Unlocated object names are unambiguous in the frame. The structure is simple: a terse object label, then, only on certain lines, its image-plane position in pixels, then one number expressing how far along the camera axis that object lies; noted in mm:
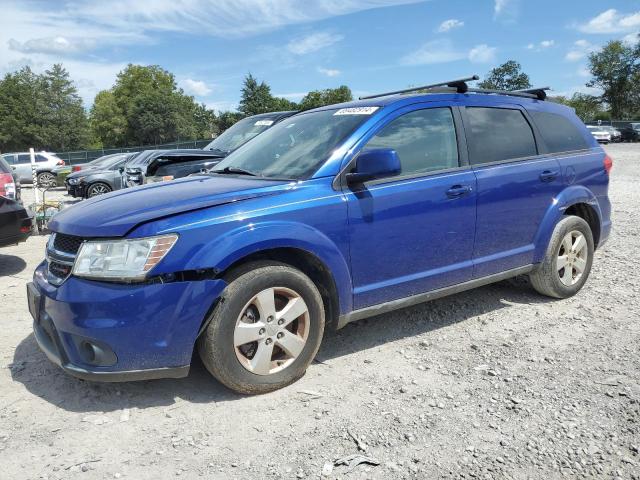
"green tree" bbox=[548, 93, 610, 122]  72812
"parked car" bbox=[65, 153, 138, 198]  15594
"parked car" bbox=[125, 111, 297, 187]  7926
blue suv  2814
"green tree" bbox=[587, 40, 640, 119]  67438
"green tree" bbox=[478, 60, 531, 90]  64250
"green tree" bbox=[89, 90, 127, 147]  80462
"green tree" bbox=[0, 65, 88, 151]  65125
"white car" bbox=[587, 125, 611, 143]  37828
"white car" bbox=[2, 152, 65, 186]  23094
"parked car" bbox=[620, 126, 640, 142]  40188
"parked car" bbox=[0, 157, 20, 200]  6840
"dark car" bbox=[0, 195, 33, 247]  6180
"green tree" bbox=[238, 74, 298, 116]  76125
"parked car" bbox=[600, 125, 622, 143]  40500
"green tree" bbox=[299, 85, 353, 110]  91250
